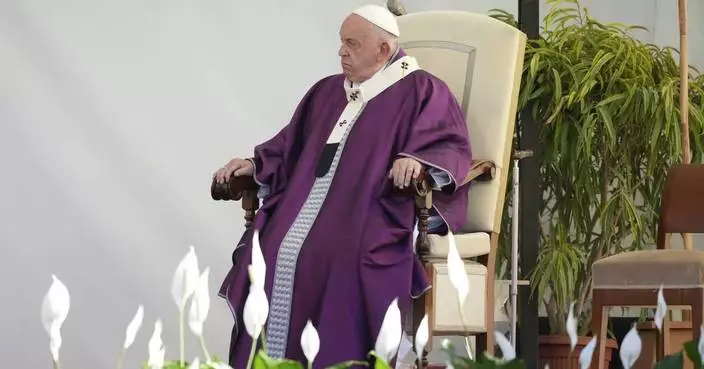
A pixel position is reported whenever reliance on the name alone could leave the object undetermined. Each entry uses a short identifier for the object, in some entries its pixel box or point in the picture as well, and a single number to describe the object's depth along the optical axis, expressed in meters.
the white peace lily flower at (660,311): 17.59
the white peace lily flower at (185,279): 14.57
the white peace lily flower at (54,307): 13.66
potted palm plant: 30.35
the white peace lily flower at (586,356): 14.85
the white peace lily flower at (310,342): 14.48
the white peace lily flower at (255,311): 14.75
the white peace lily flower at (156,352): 15.19
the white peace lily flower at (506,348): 15.37
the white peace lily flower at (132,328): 15.24
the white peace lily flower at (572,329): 16.23
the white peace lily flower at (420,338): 16.20
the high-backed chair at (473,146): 28.97
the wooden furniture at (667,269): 28.87
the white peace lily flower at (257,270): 14.44
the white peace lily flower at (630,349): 15.28
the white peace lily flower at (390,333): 15.04
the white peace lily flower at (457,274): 15.11
